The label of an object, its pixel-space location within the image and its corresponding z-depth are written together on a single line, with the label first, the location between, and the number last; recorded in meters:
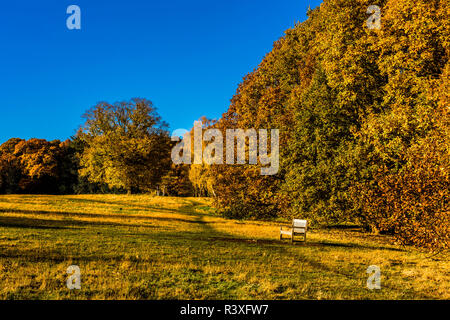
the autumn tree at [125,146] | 47.91
